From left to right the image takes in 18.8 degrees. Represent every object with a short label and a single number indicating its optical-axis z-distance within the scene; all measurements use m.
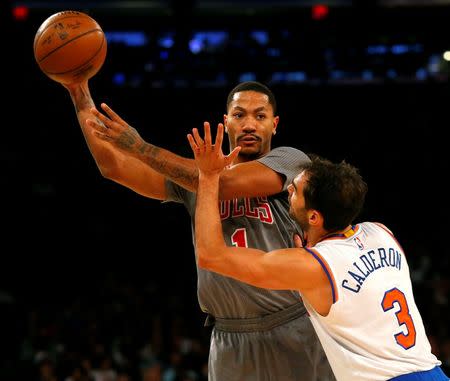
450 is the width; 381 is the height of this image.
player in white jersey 6.09
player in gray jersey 7.34
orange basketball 8.17
